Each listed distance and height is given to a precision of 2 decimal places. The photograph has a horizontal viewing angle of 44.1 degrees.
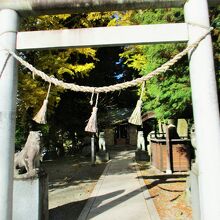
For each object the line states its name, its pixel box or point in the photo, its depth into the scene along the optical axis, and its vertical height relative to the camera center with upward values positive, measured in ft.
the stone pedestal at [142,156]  53.52 -2.60
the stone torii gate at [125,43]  10.17 +4.09
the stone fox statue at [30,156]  18.90 -0.77
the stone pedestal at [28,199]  17.71 -3.50
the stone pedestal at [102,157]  53.88 -2.62
